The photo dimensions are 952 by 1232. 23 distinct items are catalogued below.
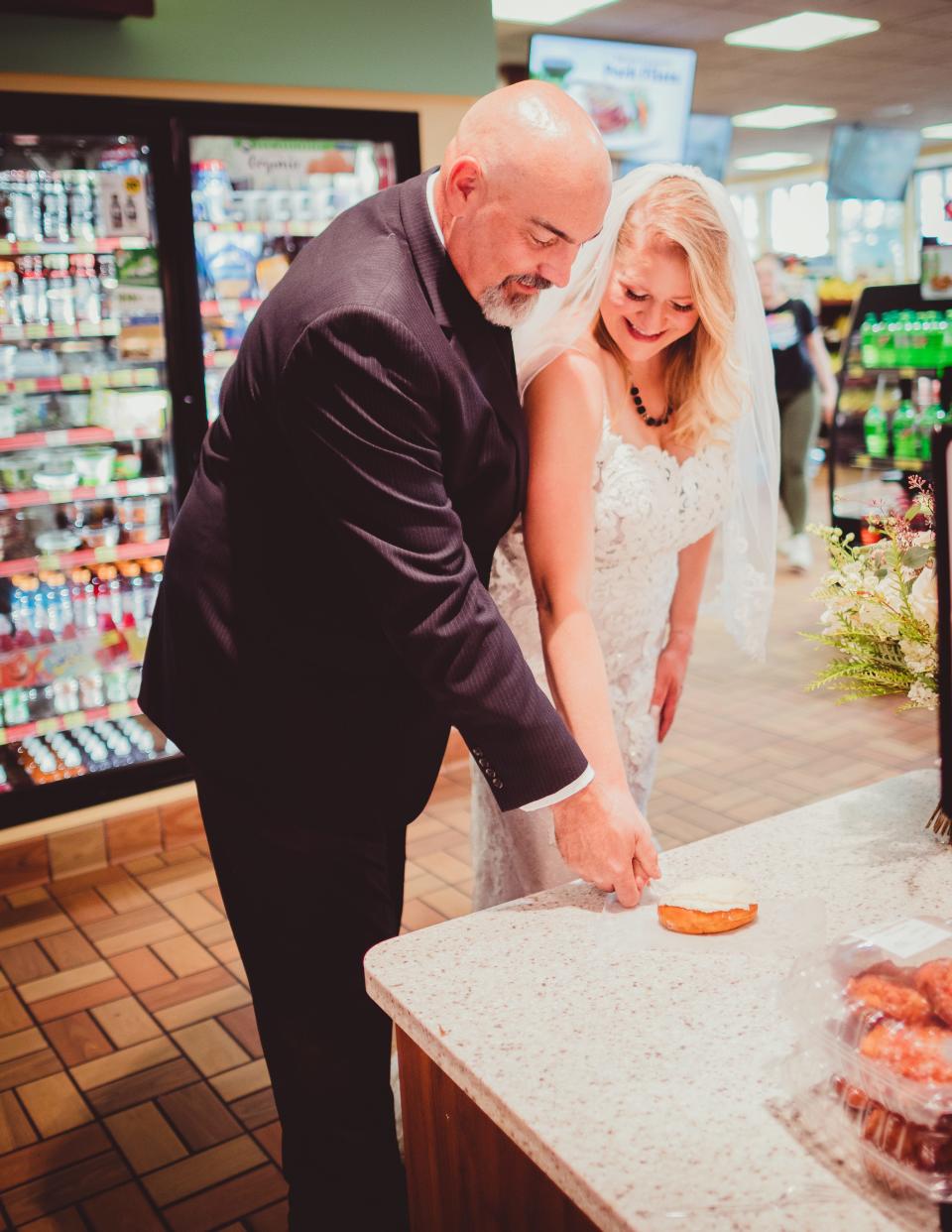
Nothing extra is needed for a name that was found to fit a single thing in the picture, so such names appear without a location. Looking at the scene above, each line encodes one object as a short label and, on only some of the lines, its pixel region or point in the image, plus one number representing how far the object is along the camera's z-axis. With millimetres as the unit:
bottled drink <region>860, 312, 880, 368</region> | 6297
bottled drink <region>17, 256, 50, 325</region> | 3615
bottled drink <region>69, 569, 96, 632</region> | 3932
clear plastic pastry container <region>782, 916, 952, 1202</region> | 895
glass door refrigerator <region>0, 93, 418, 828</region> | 3520
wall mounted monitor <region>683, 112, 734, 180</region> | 9766
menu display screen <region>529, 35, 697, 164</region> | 6555
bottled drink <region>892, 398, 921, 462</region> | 6184
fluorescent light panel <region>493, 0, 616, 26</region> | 7512
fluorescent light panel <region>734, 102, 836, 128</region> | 11984
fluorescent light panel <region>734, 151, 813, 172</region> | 15719
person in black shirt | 7414
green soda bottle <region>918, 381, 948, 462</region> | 5855
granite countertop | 923
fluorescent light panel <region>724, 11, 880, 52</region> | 8289
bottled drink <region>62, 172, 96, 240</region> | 3555
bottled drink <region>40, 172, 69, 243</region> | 3553
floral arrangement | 1495
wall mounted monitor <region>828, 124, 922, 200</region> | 12914
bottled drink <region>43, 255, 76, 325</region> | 3643
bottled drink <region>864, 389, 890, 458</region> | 6379
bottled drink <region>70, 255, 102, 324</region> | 3672
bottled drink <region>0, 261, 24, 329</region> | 3598
